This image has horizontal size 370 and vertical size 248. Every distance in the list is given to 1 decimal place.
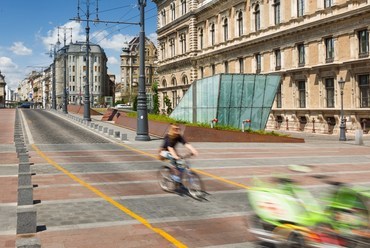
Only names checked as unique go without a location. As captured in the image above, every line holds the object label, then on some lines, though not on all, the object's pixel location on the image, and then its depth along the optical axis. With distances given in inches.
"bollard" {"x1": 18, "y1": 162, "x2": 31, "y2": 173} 470.4
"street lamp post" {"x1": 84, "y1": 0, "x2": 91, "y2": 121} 1496.8
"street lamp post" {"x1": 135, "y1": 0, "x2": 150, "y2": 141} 970.1
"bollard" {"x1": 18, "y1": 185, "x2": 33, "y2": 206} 333.7
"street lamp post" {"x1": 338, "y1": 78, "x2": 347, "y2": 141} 1148.9
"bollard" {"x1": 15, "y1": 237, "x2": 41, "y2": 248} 247.1
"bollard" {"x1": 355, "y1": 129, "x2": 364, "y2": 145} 1025.5
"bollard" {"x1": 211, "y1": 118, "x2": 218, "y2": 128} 1180.1
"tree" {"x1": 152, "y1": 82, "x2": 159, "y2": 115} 2859.3
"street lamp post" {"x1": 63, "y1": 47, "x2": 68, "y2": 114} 2304.4
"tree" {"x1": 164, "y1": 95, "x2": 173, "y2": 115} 2608.3
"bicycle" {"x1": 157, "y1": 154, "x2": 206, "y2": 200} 402.9
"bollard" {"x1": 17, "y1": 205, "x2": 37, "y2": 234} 280.5
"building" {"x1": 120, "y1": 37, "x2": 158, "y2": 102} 5472.4
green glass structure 1205.1
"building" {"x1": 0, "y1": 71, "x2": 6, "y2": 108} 5625.0
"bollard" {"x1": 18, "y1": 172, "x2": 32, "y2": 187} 401.7
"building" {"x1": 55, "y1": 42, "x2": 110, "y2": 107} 5472.4
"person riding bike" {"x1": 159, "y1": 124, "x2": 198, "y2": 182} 419.8
